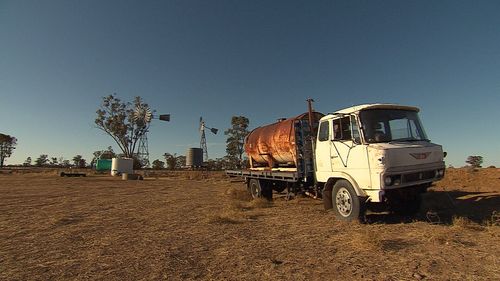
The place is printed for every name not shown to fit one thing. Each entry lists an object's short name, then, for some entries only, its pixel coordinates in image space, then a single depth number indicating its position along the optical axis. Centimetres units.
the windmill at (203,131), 7150
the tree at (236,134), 6750
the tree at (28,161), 13200
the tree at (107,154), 8766
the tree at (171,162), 9231
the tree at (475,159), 4976
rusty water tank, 1132
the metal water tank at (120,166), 4476
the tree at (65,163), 11618
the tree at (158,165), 9154
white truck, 775
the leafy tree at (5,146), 10338
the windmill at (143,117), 6669
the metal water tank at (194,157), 6950
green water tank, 5575
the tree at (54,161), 12106
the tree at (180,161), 9712
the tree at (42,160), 12231
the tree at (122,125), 6494
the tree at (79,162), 9399
